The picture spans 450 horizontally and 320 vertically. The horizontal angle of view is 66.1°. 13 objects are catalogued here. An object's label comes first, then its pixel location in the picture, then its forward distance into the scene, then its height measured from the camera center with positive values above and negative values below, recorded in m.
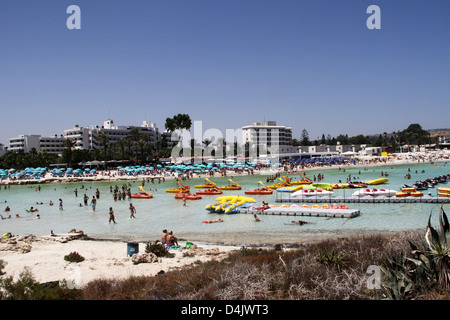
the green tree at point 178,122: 84.06 +7.54
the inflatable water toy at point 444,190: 28.95 -3.49
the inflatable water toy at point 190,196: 36.09 -4.60
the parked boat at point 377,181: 43.88 -4.01
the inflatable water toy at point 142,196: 38.97 -4.80
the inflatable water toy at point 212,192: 40.04 -4.60
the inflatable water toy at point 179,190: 39.42 -4.48
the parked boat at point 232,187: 43.59 -4.46
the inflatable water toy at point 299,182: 44.64 -4.06
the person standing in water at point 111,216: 25.43 -4.60
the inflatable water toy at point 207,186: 45.68 -4.46
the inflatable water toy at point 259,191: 38.44 -4.42
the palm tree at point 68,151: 84.86 +0.92
